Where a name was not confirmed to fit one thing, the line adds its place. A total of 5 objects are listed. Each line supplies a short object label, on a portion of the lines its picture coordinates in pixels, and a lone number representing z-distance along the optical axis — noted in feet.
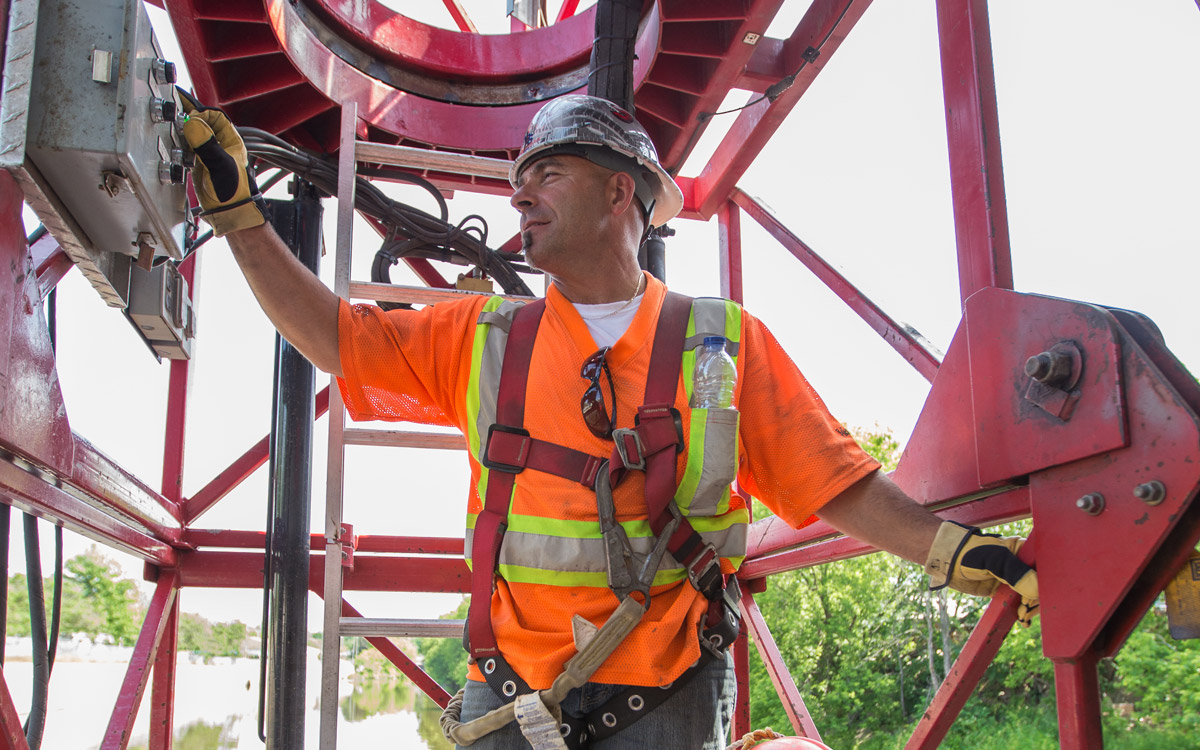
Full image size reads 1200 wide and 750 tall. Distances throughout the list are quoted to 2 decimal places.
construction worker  6.39
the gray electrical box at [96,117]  5.65
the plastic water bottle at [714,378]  6.97
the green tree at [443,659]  189.68
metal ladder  11.24
